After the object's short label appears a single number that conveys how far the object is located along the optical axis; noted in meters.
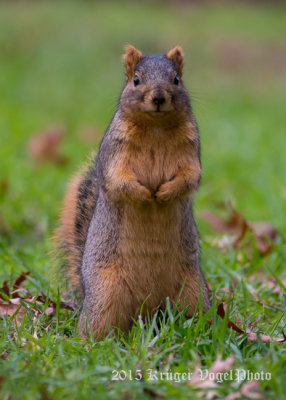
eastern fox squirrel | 5.26
